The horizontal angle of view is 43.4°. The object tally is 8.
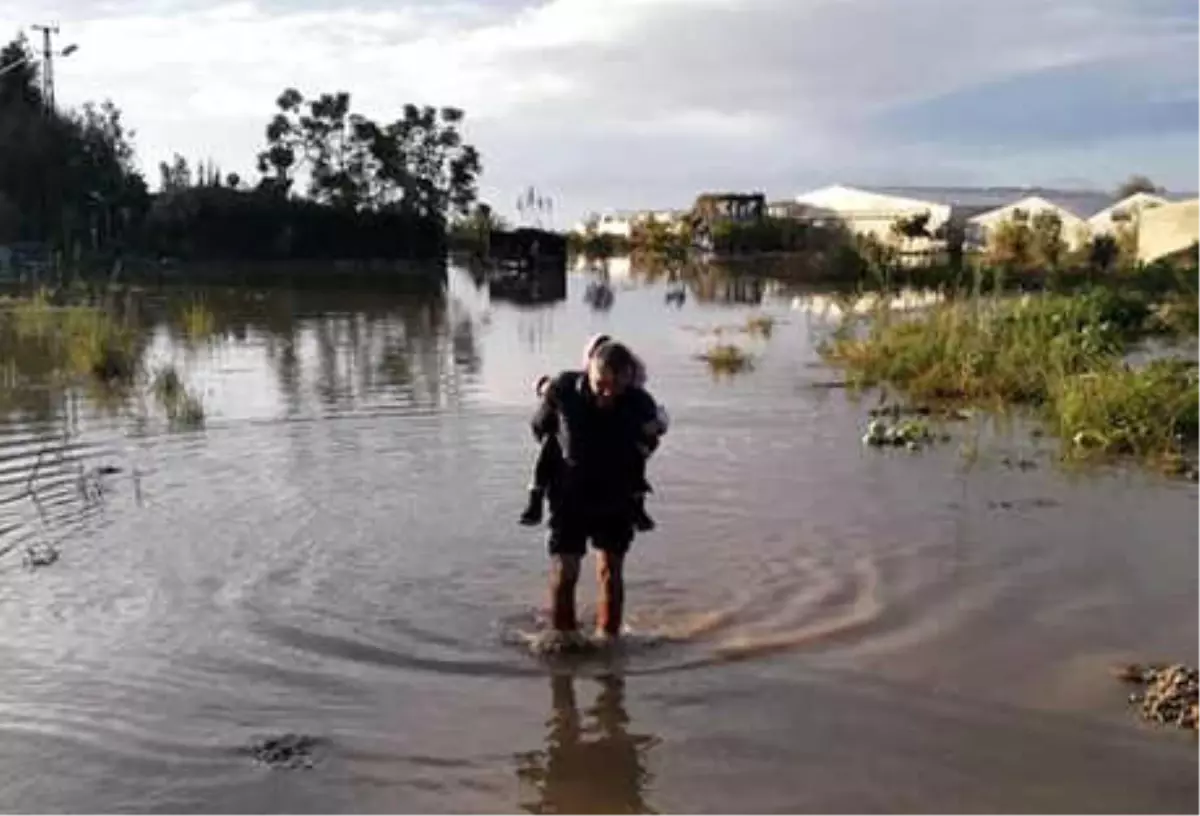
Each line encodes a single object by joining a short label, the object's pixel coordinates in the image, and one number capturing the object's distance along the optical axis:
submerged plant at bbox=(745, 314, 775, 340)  28.35
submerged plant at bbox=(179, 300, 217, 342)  25.16
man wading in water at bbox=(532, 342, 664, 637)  7.30
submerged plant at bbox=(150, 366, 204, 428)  15.52
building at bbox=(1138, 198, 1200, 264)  44.06
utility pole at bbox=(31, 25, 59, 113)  55.58
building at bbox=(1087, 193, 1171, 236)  54.03
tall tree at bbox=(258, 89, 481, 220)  66.38
